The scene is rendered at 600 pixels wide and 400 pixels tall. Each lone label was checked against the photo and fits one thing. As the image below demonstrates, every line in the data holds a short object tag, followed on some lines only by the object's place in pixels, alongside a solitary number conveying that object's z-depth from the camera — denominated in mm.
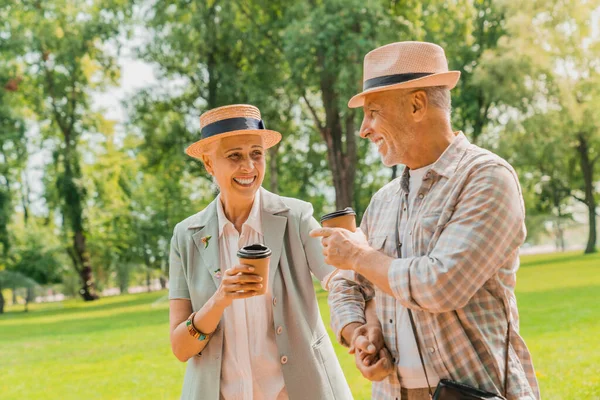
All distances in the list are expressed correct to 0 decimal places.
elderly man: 2547
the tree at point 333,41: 25969
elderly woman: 3797
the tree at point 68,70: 38656
